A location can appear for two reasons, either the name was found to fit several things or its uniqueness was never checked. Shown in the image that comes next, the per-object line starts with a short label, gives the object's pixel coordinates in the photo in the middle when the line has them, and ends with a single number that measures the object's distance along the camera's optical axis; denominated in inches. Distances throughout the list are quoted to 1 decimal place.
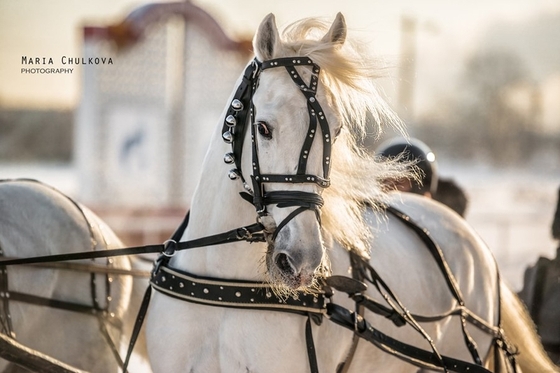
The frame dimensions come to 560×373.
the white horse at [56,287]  269.1
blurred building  848.9
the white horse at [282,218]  212.4
